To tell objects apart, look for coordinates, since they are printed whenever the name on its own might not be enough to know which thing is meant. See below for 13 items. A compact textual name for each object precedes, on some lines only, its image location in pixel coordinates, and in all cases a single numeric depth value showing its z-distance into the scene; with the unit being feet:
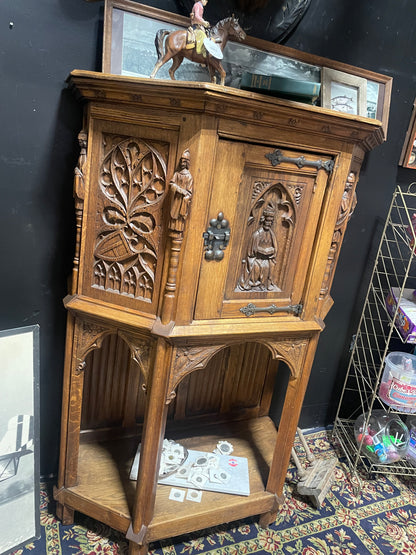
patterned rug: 5.72
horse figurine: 4.23
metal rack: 7.34
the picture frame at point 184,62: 4.78
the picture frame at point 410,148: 6.80
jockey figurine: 4.20
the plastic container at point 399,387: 6.89
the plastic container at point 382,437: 7.30
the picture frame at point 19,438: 4.91
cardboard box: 6.66
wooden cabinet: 4.19
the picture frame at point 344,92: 5.70
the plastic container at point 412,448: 7.62
